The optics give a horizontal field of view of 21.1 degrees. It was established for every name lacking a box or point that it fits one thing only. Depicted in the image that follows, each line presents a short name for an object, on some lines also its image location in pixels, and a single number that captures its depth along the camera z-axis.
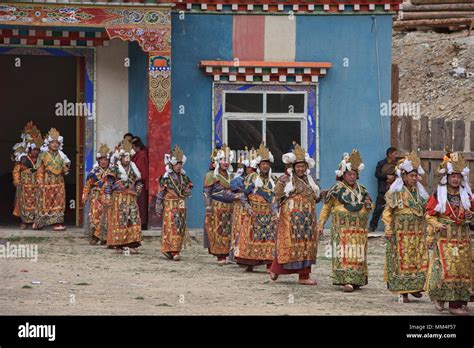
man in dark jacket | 20.75
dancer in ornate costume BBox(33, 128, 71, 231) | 20.34
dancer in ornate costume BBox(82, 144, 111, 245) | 18.45
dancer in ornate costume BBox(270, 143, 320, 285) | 14.73
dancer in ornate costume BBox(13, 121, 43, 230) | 20.61
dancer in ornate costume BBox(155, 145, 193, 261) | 17.45
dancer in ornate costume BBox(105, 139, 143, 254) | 18.09
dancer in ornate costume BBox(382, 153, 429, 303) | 13.55
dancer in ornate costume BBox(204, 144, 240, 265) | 17.27
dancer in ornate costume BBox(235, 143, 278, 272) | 16.09
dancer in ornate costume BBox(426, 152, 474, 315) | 12.48
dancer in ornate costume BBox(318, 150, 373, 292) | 14.16
